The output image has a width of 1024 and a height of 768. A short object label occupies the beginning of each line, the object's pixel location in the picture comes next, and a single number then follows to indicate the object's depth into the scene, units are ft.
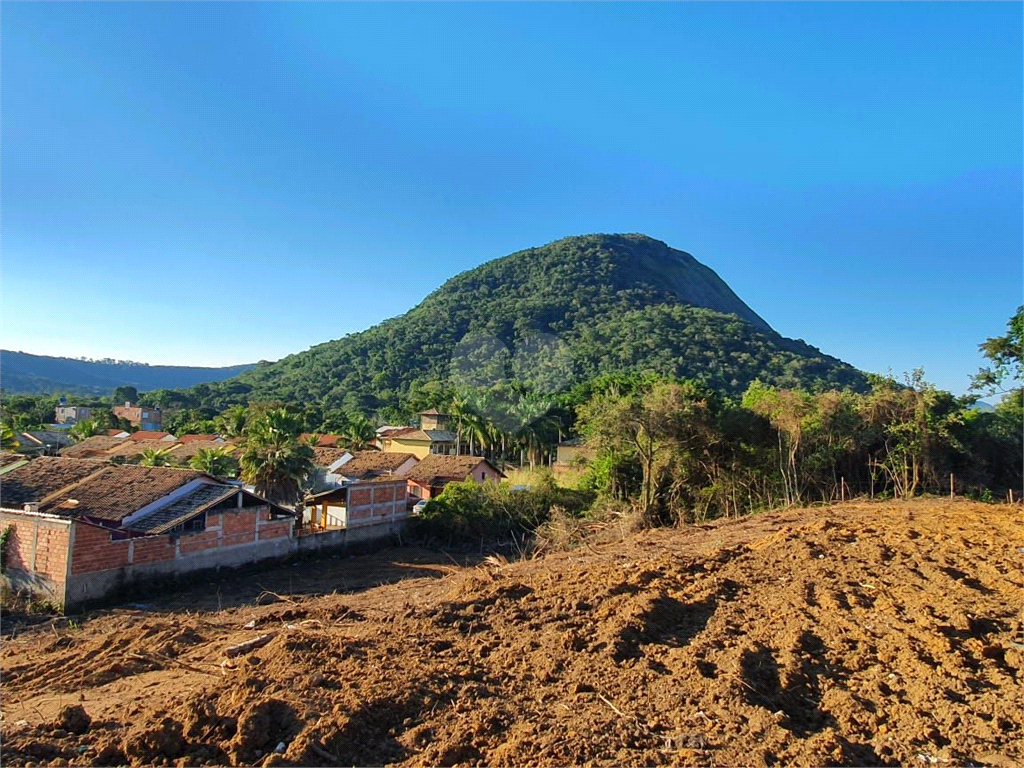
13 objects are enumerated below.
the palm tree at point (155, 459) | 109.70
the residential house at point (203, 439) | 160.35
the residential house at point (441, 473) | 107.45
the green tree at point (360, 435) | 149.59
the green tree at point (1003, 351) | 54.90
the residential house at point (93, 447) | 145.79
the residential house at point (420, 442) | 154.30
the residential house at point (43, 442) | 153.48
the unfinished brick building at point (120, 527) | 46.29
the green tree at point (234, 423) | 176.04
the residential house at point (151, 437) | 167.63
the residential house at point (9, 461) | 61.47
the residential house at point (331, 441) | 154.75
